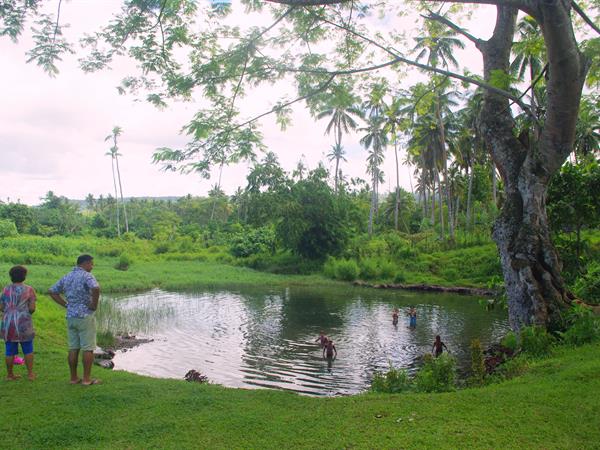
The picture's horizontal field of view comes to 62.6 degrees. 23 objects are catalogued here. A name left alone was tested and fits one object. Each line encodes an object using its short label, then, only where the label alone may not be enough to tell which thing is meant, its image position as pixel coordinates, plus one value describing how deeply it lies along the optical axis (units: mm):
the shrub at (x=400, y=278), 34791
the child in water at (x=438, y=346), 13638
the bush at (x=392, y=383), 7604
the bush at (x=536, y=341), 7953
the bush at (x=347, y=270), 36469
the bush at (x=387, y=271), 35969
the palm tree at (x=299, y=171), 43700
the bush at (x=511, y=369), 7320
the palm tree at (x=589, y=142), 41891
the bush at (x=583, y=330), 8094
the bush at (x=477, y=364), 8125
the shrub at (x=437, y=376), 7332
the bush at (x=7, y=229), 51219
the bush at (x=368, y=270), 36500
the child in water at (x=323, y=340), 14969
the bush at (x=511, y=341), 9032
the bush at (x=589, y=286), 10039
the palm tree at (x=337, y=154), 52781
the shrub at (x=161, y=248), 50662
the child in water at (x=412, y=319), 19673
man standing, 6656
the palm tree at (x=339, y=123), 49744
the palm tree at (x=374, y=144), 48625
